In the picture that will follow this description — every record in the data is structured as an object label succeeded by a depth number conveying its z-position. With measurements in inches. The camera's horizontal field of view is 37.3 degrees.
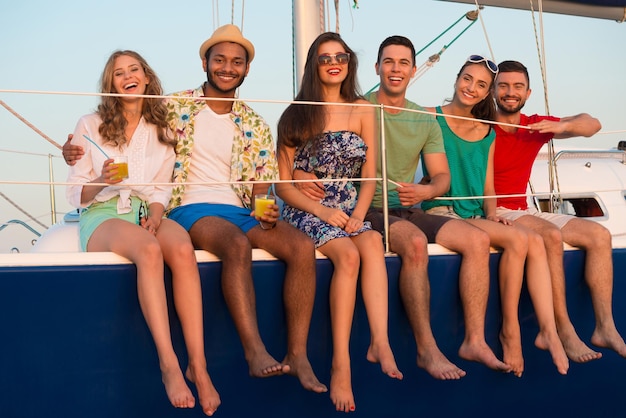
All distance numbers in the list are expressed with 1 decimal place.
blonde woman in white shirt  135.4
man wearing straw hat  142.6
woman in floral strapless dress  150.9
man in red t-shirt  167.6
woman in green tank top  162.2
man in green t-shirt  152.8
